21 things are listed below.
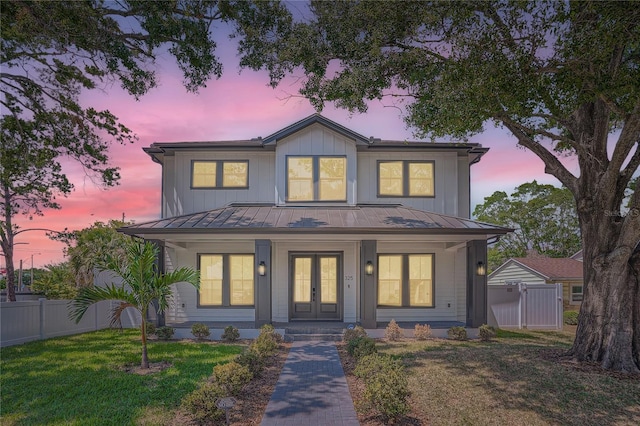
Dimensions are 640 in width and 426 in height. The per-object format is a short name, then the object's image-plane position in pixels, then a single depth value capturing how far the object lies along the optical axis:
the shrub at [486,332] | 11.50
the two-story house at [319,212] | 13.47
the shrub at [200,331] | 11.56
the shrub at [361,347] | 8.31
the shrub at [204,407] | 5.22
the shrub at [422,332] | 11.53
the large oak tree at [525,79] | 7.05
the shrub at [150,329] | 11.36
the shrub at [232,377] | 6.09
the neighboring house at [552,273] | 21.94
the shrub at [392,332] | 11.46
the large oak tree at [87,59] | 7.15
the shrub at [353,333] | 10.80
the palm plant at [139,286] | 8.05
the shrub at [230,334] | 11.42
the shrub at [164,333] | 11.40
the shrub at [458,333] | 11.56
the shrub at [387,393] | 5.16
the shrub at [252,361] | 7.25
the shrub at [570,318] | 15.97
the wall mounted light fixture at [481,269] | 12.19
